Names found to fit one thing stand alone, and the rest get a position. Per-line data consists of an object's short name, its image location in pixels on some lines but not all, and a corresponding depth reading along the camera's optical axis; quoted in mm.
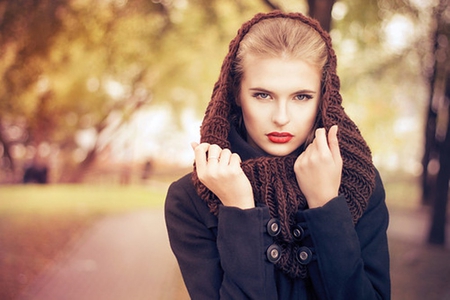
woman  1374
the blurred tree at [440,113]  5953
